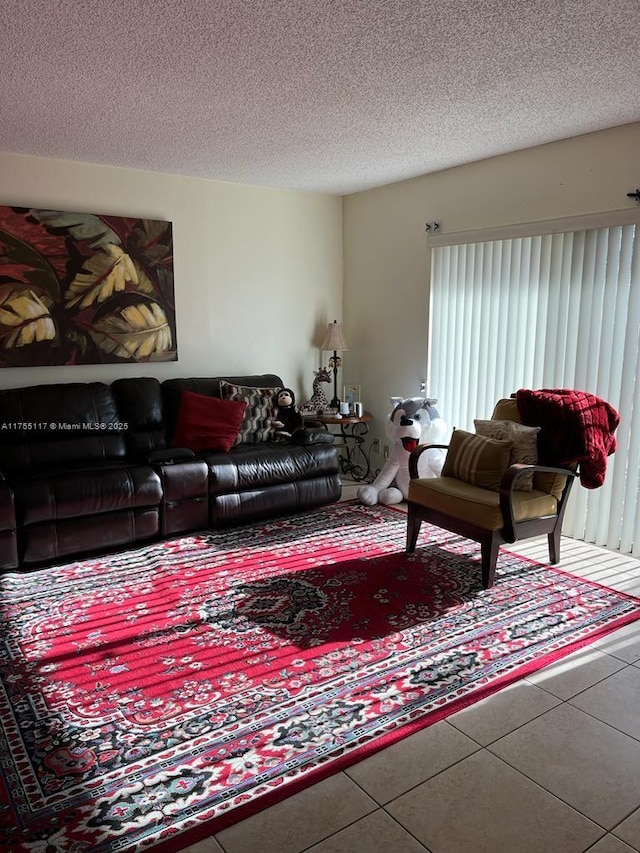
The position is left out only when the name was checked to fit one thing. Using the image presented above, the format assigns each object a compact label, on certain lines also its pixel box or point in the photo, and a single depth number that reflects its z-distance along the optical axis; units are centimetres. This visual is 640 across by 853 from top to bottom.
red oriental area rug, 201
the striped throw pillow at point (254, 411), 489
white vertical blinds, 384
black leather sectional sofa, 369
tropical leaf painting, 439
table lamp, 569
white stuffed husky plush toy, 486
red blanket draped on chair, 362
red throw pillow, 460
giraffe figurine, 549
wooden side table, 587
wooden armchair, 342
